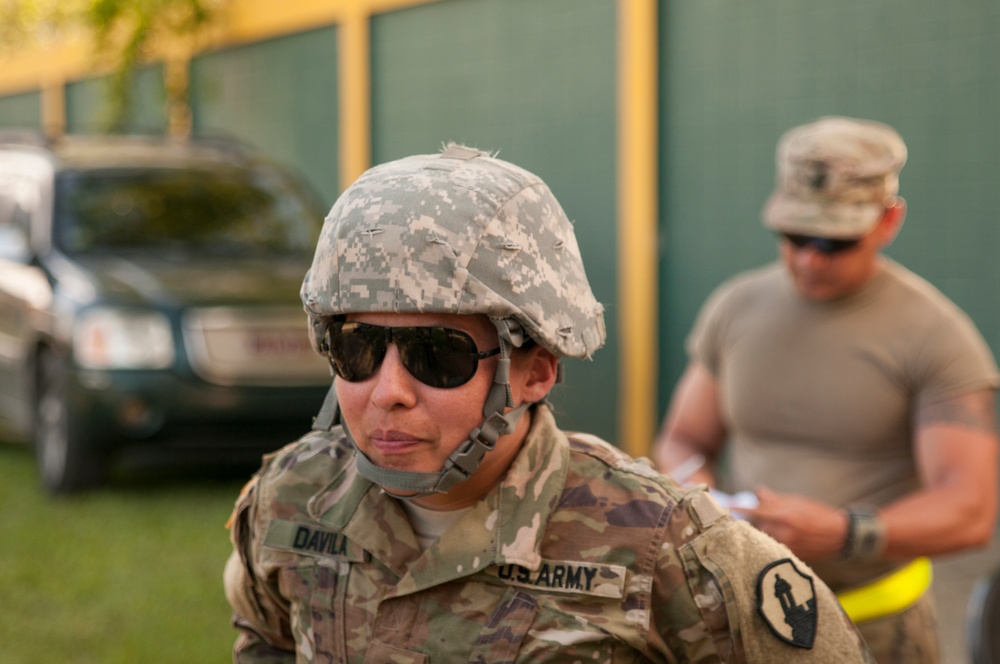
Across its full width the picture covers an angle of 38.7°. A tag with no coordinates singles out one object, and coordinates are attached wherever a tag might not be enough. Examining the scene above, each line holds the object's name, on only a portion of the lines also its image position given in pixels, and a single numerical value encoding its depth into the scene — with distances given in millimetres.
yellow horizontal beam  11750
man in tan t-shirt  3152
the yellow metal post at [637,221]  8625
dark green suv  7191
